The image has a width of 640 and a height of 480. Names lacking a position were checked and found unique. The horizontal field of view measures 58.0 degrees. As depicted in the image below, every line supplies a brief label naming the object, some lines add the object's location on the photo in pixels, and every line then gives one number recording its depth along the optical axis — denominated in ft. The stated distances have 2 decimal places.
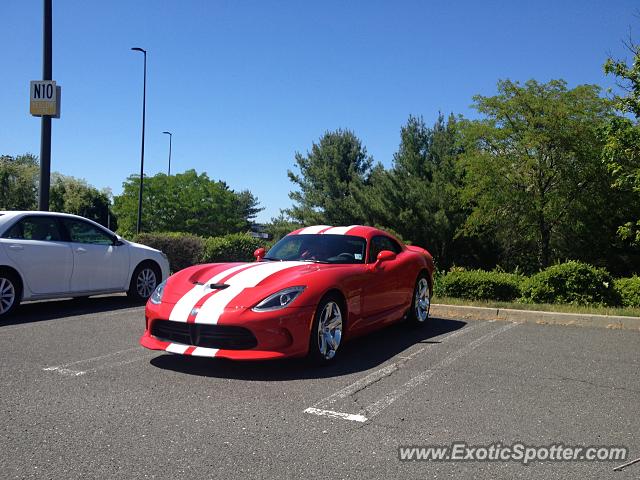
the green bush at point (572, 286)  31.30
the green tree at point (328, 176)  119.65
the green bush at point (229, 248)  53.98
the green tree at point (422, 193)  92.07
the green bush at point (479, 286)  32.89
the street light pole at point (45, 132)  37.17
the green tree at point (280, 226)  124.16
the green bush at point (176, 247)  52.85
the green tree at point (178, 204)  163.22
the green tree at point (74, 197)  220.84
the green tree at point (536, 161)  69.10
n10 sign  37.24
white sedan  25.45
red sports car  16.08
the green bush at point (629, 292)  31.01
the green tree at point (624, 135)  35.58
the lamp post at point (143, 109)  111.24
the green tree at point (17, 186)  203.62
